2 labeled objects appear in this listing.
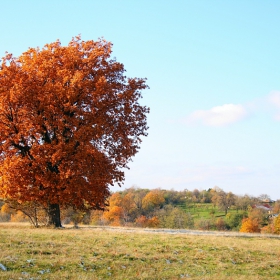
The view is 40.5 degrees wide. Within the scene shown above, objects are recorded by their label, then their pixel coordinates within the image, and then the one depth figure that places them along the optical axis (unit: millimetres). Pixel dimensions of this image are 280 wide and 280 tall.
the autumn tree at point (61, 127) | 25578
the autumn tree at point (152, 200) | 131250
